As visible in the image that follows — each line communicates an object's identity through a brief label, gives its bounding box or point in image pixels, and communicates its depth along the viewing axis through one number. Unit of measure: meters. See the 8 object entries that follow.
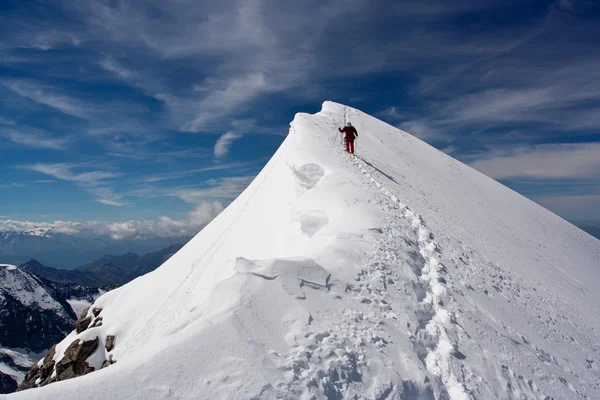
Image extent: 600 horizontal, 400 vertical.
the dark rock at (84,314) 23.52
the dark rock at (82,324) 21.91
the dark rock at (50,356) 21.38
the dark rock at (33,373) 21.93
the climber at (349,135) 22.14
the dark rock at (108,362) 15.15
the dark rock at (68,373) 17.23
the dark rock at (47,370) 19.69
